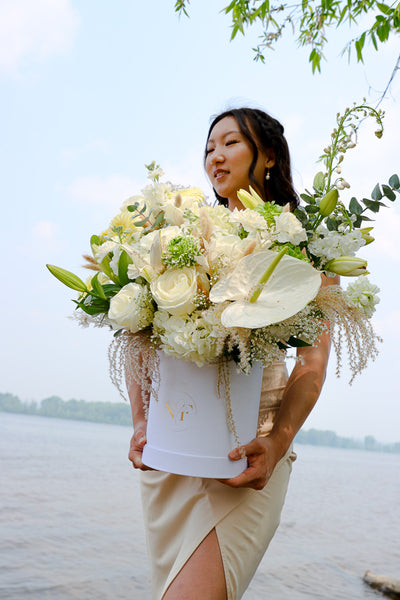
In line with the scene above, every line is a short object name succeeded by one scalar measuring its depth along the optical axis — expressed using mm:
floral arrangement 1308
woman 1566
